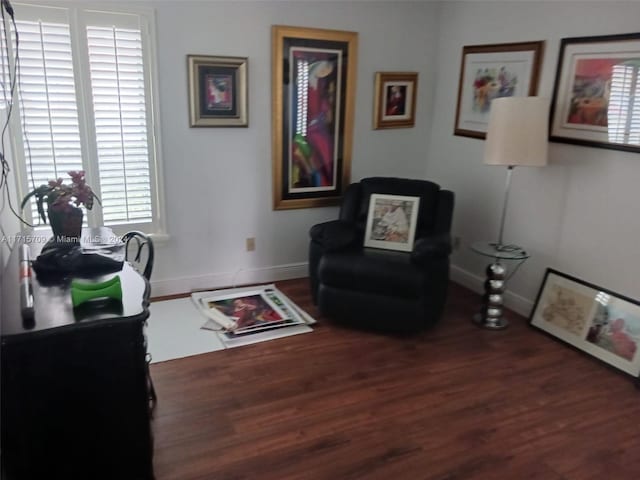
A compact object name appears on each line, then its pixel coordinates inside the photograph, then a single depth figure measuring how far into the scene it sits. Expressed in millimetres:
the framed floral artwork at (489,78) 3379
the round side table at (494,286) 3312
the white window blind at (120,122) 3123
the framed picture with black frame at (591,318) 2863
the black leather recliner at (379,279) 3076
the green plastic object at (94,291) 1717
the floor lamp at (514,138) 3008
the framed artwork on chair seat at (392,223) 3529
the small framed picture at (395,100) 4016
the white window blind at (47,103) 2943
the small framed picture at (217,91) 3391
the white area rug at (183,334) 2938
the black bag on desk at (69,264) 1988
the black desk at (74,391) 1581
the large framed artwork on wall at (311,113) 3660
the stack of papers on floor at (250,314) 3150
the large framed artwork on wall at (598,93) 2803
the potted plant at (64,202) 2105
